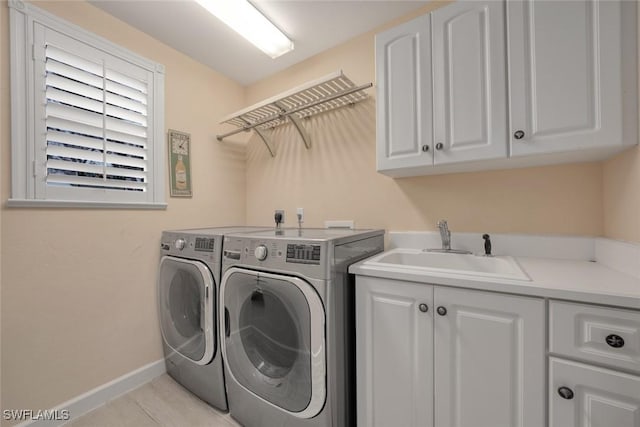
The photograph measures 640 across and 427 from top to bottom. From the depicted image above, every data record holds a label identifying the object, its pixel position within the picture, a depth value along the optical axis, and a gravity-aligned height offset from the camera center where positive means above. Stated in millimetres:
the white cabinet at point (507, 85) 960 +572
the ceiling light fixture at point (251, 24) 1508 +1266
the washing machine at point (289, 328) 1121 -573
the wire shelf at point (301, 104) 1698 +851
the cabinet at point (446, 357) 871 -575
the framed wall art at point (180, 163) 2012 +419
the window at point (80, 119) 1334 +597
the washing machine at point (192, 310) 1499 -637
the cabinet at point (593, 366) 740 -490
